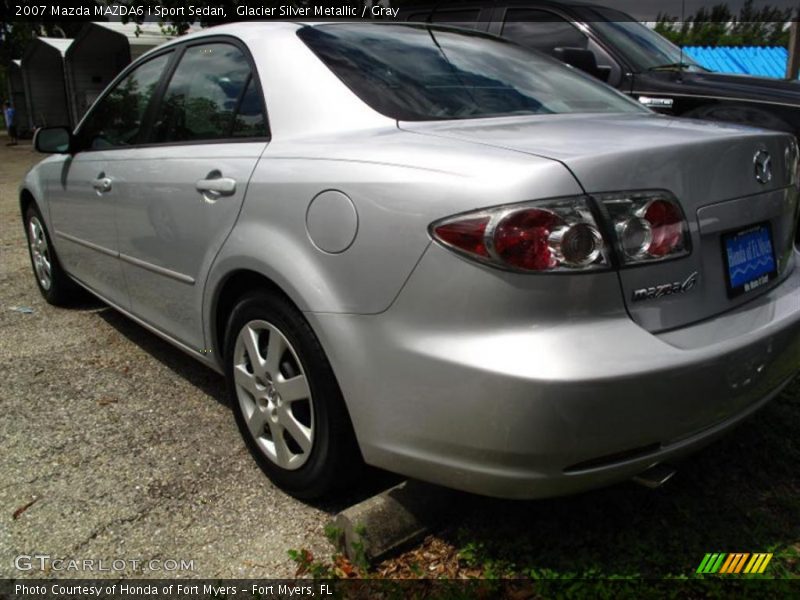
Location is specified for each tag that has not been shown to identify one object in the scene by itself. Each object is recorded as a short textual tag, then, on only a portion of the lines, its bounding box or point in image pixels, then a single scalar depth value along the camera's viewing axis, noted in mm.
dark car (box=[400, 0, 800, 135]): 4828
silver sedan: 1753
